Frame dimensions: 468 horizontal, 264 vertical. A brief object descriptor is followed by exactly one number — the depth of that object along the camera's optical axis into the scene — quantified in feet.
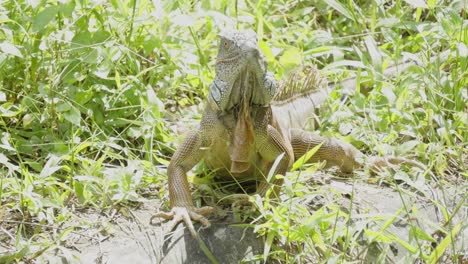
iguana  29.84
